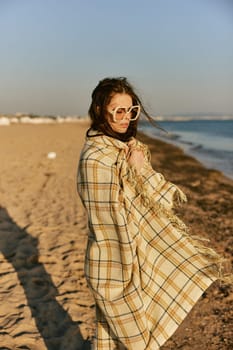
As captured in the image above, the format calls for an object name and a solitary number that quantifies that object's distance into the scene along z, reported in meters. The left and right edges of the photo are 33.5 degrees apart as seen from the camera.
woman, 2.01
